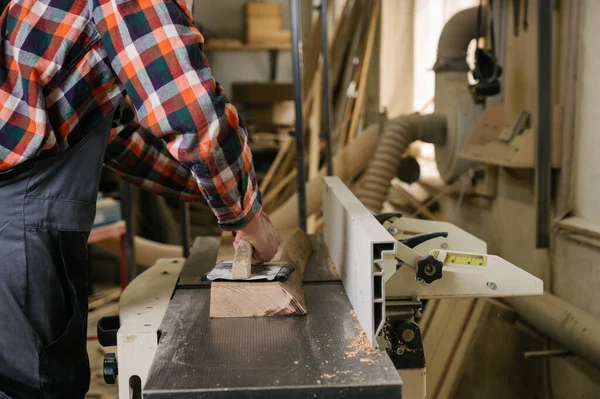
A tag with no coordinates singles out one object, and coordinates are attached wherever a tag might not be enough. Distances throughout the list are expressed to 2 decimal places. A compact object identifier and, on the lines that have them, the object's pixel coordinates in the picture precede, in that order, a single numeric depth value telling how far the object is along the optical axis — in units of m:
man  0.94
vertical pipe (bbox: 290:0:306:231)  1.78
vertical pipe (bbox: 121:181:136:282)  2.69
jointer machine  0.81
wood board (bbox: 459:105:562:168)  1.78
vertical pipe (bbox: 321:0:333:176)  1.97
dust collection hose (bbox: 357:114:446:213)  2.38
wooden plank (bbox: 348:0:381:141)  3.74
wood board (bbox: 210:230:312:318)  1.06
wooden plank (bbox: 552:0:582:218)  1.69
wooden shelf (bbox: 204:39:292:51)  5.38
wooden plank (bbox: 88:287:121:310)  3.34
